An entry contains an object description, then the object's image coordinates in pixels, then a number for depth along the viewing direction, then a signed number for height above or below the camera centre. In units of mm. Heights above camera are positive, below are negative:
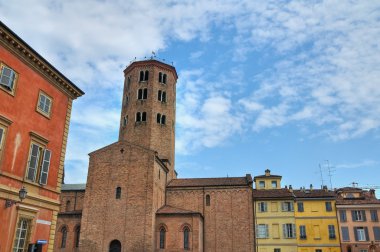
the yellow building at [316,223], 39006 +2844
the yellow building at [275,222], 38875 +2878
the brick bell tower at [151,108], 42750 +16646
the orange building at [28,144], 14898 +4510
